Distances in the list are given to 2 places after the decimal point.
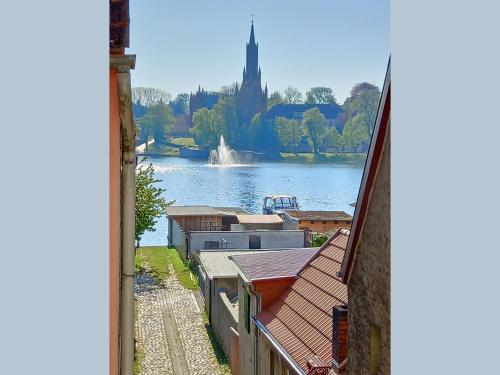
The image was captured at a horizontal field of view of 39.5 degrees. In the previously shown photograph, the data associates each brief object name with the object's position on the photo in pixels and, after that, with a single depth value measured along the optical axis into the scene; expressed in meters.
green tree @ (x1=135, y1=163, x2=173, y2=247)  29.12
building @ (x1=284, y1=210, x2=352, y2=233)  39.12
